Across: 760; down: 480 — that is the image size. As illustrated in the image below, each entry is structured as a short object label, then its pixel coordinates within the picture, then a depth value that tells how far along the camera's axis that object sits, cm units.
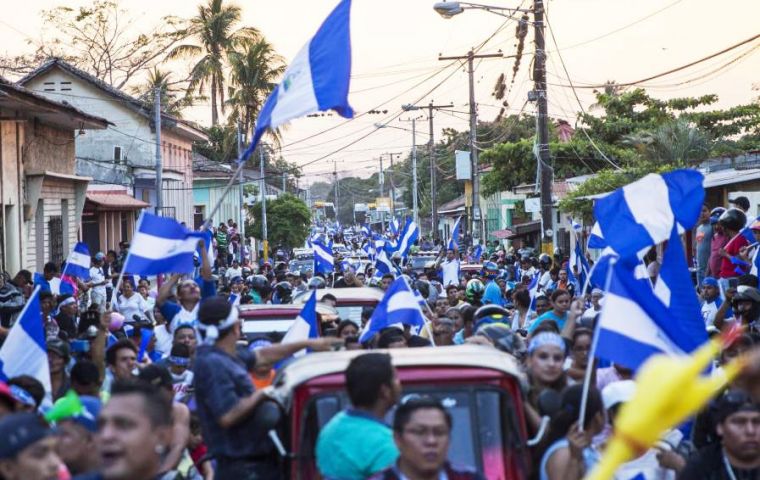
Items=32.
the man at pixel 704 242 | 1877
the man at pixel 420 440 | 525
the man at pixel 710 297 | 1489
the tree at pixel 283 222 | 6525
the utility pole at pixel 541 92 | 2636
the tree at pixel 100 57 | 5216
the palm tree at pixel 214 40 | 6725
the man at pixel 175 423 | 724
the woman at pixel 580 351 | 859
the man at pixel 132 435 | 403
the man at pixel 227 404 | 632
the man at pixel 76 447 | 534
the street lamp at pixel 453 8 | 2575
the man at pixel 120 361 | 887
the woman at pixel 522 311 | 1520
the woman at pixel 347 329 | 1083
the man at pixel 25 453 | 426
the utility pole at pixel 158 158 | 3528
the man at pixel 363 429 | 548
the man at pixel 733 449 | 553
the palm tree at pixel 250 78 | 6694
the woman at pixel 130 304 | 1774
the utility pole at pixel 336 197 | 17345
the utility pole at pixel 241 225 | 4752
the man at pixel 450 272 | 2411
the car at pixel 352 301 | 1453
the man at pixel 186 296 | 1027
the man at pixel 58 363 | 902
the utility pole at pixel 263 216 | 5651
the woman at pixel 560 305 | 1237
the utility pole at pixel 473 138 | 4609
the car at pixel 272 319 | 1231
